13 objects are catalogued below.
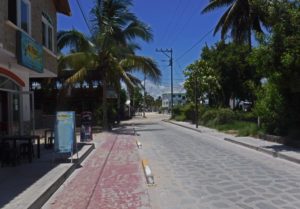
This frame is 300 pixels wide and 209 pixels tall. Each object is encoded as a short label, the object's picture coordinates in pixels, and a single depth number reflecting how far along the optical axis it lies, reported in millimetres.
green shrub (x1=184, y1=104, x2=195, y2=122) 30553
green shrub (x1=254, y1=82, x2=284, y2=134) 11797
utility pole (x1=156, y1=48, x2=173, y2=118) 44156
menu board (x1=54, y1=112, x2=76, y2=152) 8023
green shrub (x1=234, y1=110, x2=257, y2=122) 21522
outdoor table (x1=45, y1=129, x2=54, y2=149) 11113
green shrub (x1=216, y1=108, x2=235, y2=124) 21750
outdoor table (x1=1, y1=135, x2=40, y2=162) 7855
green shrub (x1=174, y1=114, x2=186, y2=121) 35766
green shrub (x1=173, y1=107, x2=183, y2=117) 40547
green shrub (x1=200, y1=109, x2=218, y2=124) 23891
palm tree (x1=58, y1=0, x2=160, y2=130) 19688
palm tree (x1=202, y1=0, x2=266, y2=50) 21953
